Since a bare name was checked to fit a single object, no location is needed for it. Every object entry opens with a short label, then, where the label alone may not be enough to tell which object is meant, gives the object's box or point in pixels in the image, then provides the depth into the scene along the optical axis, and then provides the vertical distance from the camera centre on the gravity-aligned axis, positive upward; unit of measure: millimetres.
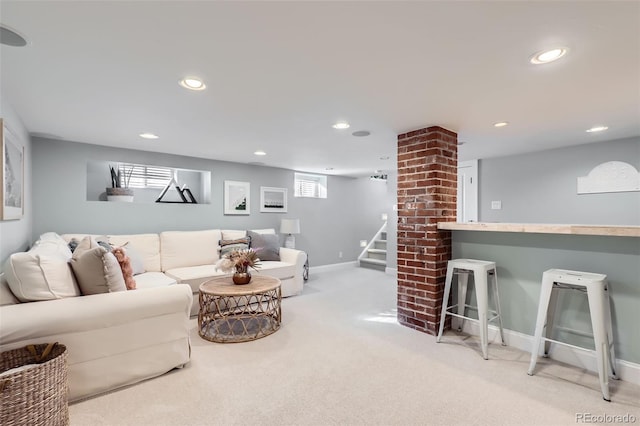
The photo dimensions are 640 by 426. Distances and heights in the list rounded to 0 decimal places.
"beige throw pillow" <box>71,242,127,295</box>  2039 -395
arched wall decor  3568 +453
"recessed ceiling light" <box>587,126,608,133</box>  3139 +937
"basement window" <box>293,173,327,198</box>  6195 +635
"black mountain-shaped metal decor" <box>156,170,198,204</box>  4563 +366
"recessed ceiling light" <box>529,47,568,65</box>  1643 +922
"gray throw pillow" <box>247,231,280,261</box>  4566 -492
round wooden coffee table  2822 -1035
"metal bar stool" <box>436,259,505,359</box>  2486 -685
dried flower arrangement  3041 -491
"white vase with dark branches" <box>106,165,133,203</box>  4012 +416
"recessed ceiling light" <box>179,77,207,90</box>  1992 +921
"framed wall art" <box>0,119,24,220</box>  2100 +307
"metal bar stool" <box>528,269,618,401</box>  1934 -678
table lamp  5441 -250
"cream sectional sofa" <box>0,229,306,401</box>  1776 -707
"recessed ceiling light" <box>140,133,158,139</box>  3344 +918
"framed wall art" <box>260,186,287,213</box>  5480 +286
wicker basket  1419 -881
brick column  3006 -36
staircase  6483 -908
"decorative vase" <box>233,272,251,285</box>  3078 -666
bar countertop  1929 -109
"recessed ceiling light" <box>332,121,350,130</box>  2918 +917
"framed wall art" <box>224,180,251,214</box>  5012 +307
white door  5012 +407
